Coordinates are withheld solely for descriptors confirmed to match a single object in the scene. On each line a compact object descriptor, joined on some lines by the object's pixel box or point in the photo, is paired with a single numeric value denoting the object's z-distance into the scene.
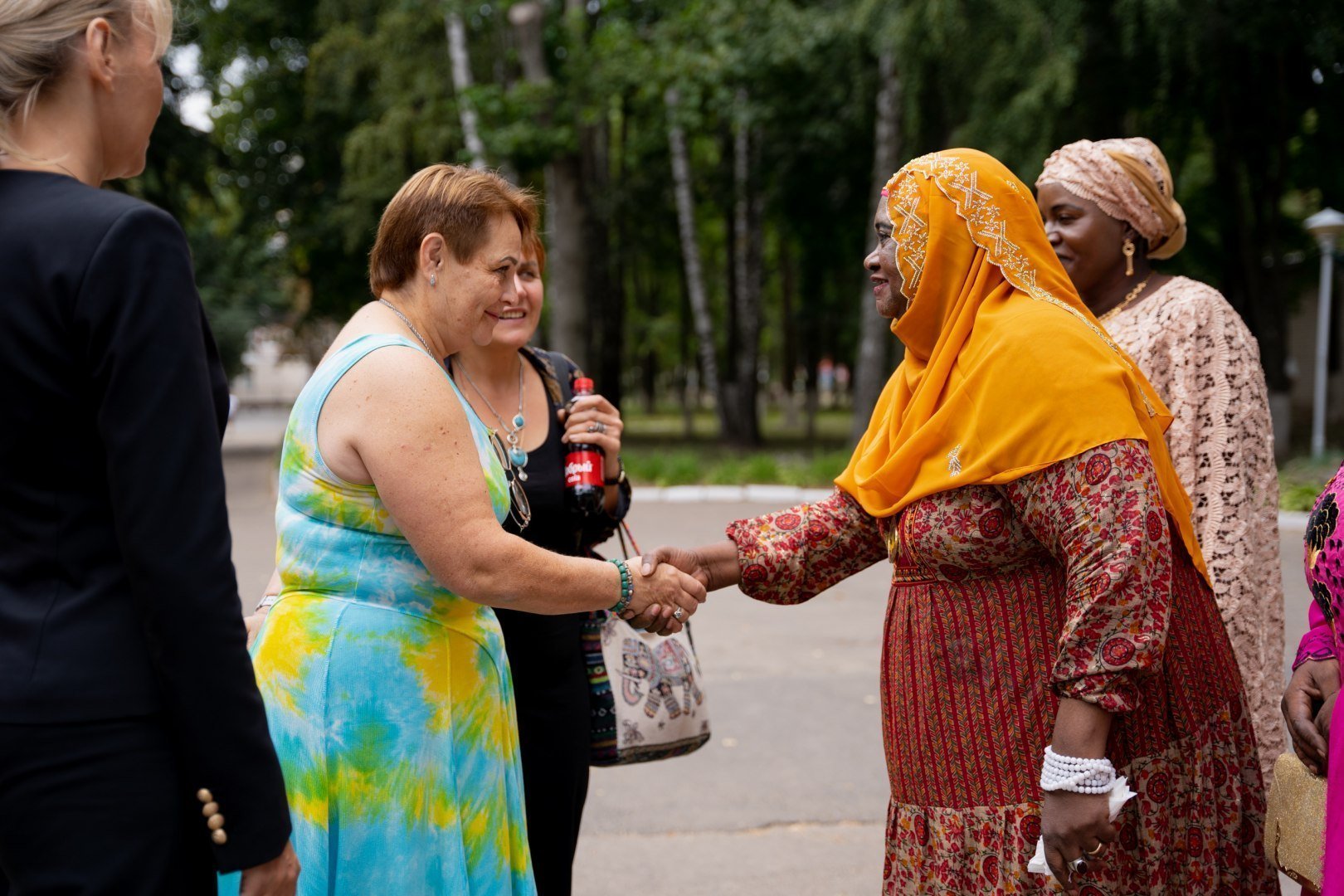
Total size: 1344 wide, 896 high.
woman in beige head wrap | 2.91
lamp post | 14.59
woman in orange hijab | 2.05
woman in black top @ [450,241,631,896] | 3.01
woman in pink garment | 2.19
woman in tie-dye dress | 2.12
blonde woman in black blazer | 1.46
